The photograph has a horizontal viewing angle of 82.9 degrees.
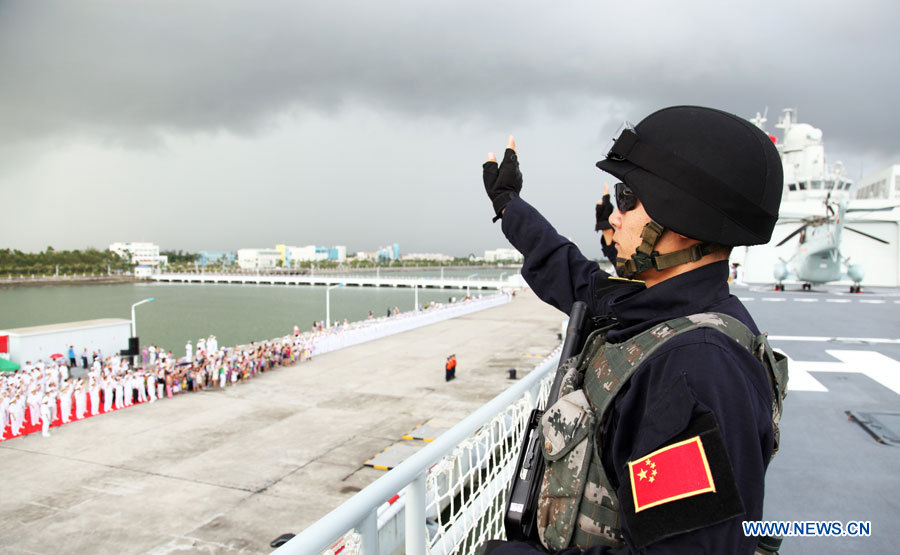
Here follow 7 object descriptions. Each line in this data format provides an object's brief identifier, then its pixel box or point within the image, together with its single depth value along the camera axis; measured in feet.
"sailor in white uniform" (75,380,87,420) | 49.74
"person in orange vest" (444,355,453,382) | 67.44
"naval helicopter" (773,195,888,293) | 64.03
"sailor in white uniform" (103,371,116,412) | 52.40
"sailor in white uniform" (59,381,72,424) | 47.85
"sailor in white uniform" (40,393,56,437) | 45.14
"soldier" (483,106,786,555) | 3.23
